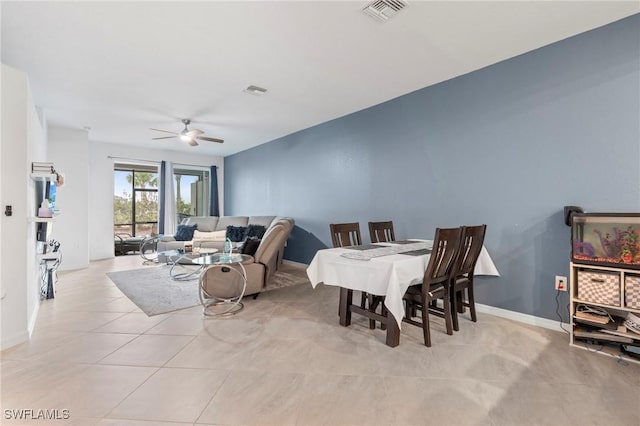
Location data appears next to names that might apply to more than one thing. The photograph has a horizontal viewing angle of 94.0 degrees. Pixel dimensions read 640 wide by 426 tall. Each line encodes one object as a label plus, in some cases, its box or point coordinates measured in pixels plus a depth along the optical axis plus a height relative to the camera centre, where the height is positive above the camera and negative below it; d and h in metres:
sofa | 3.71 -0.47
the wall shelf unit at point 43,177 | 2.81 +0.36
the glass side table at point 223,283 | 3.42 -0.83
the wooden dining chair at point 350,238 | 2.89 -0.28
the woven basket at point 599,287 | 2.26 -0.56
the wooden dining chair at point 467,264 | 2.65 -0.47
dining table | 2.26 -0.49
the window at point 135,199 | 7.55 +0.38
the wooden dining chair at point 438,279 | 2.37 -0.55
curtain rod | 6.80 +1.30
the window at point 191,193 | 8.16 +0.60
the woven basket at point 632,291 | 2.19 -0.57
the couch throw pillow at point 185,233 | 6.49 -0.41
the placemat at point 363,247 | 2.97 -0.34
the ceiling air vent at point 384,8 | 2.20 +1.56
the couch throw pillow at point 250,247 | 3.90 -0.43
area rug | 3.53 -1.04
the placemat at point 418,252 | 2.62 -0.35
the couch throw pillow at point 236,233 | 6.19 -0.39
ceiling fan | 4.86 +1.30
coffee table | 4.75 -0.90
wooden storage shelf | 2.20 -0.76
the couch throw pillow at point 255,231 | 5.91 -0.34
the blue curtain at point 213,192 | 8.18 +0.61
